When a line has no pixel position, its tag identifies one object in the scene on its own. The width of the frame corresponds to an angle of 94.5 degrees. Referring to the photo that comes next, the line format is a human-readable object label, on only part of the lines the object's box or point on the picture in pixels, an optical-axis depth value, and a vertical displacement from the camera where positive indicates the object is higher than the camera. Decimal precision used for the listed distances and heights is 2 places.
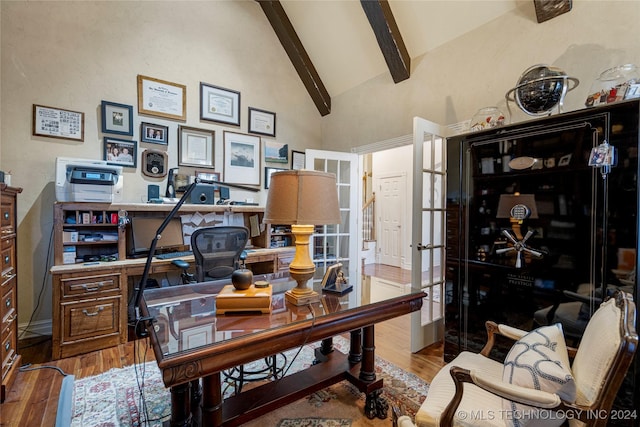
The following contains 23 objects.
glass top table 1.00 -0.47
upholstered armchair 0.94 -0.57
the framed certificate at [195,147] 3.41 +0.79
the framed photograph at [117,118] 2.98 +0.98
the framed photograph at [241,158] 3.73 +0.72
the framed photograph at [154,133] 3.19 +0.88
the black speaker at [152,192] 3.12 +0.22
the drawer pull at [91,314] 2.44 -0.83
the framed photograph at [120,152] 3.01 +0.64
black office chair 2.60 -0.33
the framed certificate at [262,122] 3.90 +1.24
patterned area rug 1.67 -1.17
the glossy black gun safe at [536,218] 1.51 -0.01
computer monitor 2.93 -0.23
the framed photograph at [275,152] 4.05 +0.86
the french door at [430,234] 2.49 -0.18
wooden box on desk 1.29 -0.39
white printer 2.51 +0.28
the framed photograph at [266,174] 4.04 +0.54
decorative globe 1.80 +0.79
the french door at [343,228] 3.82 -0.18
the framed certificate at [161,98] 3.18 +1.28
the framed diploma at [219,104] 3.54 +1.35
